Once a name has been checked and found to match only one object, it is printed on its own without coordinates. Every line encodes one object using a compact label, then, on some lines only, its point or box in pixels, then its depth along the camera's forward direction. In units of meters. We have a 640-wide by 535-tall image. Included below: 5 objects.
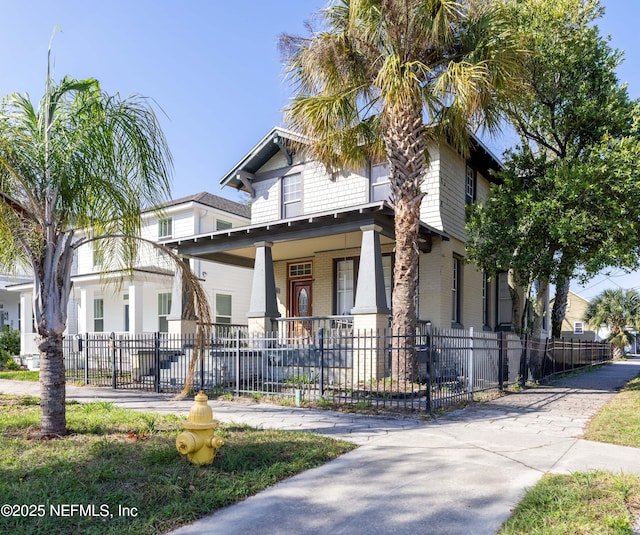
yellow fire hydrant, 5.20
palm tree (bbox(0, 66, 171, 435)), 6.41
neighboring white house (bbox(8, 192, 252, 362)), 21.44
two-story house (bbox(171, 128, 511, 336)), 12.70
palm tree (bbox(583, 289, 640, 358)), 37.34
